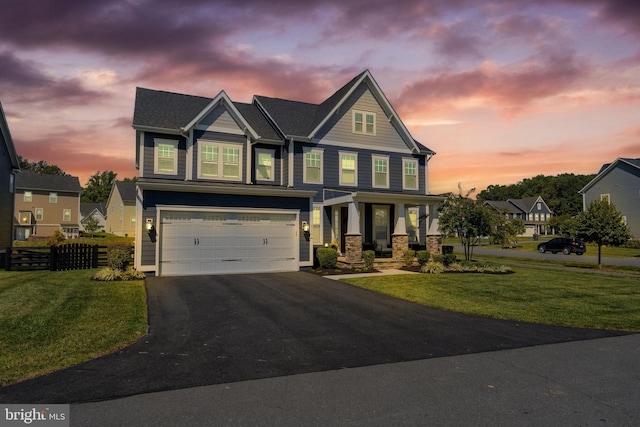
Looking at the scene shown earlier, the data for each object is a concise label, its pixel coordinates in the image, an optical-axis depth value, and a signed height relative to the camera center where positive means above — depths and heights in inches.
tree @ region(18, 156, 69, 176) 3582.7 +576.0
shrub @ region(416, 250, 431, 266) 810.2 -62.9
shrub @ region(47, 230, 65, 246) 1375.5 -44.0
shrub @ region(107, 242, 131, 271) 610.2 -49.5
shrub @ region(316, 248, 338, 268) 729.6 -59.8
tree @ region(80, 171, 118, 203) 3703.2 +381.4
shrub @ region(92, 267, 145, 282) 577.0 -73.3
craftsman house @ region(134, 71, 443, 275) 662.5 +101.0
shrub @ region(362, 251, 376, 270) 745.6 -63.5
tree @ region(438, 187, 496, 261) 816.9 +18.2
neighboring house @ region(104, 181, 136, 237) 1998.0 +100.5
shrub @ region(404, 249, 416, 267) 799.7 -63.9
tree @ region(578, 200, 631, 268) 882.1 -1.1
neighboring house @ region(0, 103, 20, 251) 969.5 +122.9
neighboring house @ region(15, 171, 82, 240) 1969.7 +117.0
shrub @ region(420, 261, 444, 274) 718.3 -78.6
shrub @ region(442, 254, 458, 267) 784.9 -67.2
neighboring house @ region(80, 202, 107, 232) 2942.9 +127.8
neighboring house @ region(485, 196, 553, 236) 3115.2 +110.6
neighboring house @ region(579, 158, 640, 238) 1615.4 +168.6
